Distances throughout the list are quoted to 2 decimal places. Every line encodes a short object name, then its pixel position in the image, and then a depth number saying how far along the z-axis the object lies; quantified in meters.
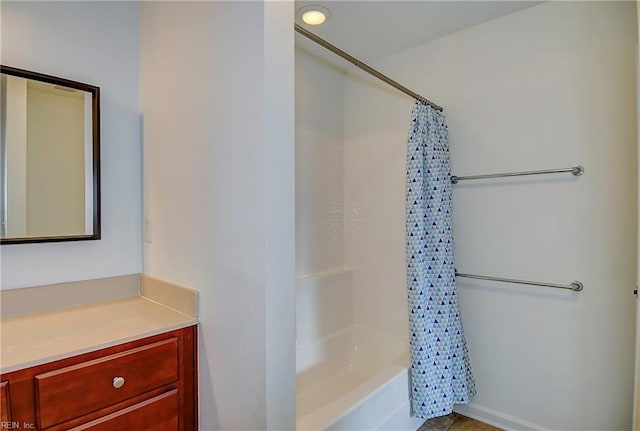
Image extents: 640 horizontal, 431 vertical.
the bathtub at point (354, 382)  1.54
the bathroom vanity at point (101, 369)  0.96
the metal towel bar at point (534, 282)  1.72
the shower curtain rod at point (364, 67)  1.41
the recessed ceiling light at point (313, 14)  1.80
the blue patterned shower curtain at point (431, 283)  1.84
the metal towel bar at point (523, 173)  1.70
